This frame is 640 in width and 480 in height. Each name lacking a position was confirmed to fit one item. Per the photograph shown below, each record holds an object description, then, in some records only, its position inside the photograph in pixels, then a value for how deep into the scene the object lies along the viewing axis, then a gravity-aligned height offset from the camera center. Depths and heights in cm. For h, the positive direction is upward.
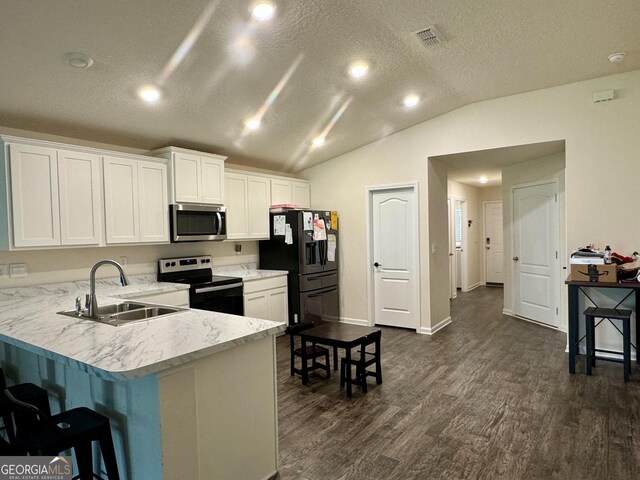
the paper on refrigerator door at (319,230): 537 +7
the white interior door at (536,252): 530 -33
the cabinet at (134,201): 367 +38
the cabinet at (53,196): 310 +38
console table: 368 -81
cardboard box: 354 -41
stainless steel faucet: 226 -36
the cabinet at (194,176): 412 +68
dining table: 328 -86
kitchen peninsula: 164 -70
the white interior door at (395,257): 531 -33
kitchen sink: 262 -48
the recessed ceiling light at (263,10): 246 +142
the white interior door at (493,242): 902 -27
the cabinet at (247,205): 491 +40
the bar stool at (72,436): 162 -80
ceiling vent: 304 +154
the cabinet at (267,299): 471 -76
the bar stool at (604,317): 341 -89
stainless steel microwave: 415 +18
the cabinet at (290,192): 553 +63
